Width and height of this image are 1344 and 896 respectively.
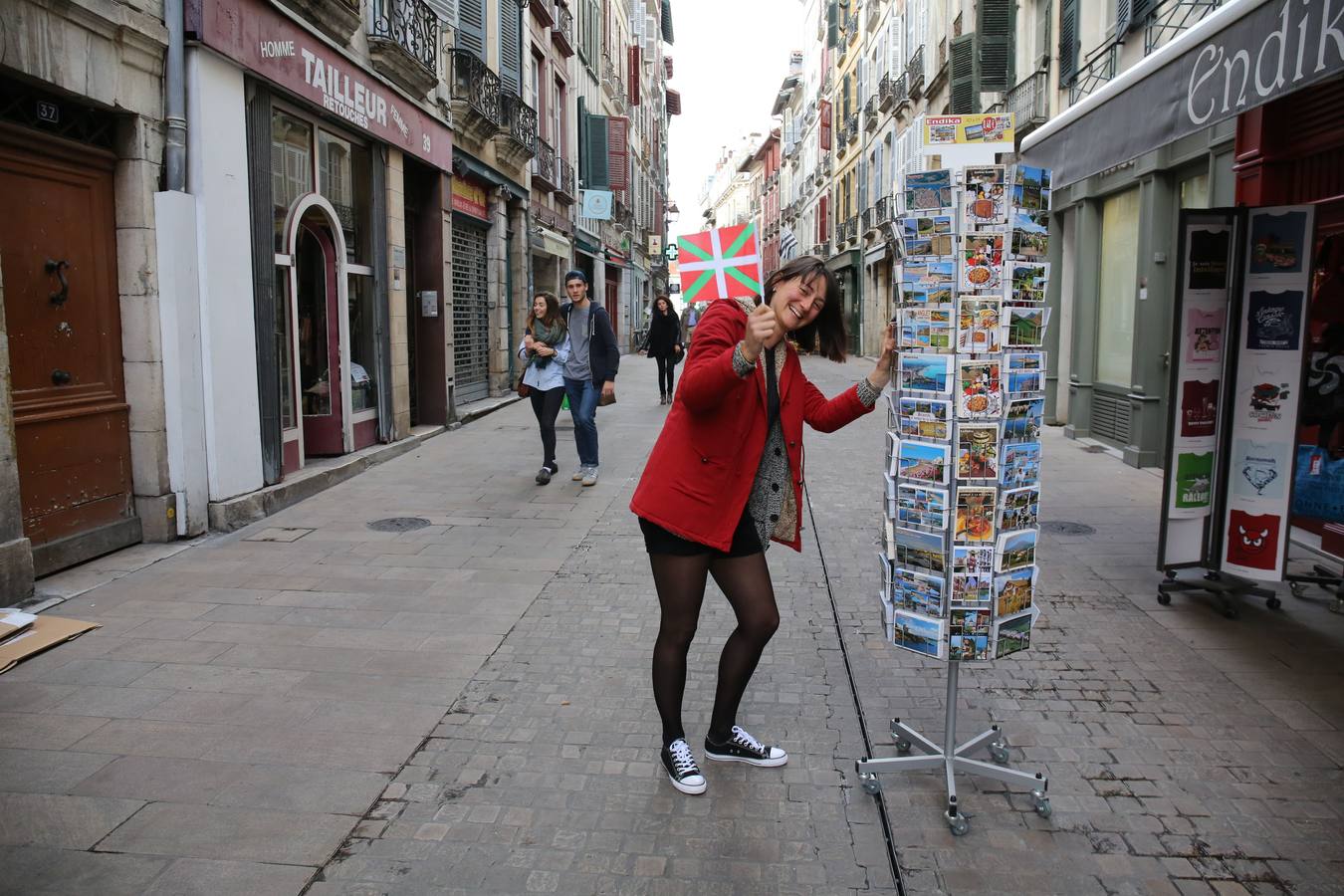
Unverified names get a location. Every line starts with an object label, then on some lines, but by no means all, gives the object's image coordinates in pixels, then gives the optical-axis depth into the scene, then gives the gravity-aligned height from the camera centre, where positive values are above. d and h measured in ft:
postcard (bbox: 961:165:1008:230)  9.82 +1.34
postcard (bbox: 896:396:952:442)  10.19 -0.90
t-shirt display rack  17.43 -1.17
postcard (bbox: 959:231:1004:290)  9.89 +0.70
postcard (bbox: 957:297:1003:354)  9.98 +0.06
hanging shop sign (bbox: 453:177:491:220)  47.50 +6.54
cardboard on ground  14.79 -4.88
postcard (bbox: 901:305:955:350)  10.09 +0.03
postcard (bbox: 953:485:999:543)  10.31 -1.89
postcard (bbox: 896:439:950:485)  10.25 -1.37
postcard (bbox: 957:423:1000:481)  10.16 -1.24
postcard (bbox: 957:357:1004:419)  10.06 -0.59
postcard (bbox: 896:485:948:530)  10.39 -1.86
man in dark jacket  29.89 -0.87
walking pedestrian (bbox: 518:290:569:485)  29.78 -0.81
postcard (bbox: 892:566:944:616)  10.65 -2.83
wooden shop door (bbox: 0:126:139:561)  18.94 -0.30
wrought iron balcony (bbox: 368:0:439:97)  34.55 +10.59
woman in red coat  10.12 -1.50
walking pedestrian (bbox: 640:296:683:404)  53.88 -0.48
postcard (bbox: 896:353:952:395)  10.11 -0.44
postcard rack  9.96 -0.93
